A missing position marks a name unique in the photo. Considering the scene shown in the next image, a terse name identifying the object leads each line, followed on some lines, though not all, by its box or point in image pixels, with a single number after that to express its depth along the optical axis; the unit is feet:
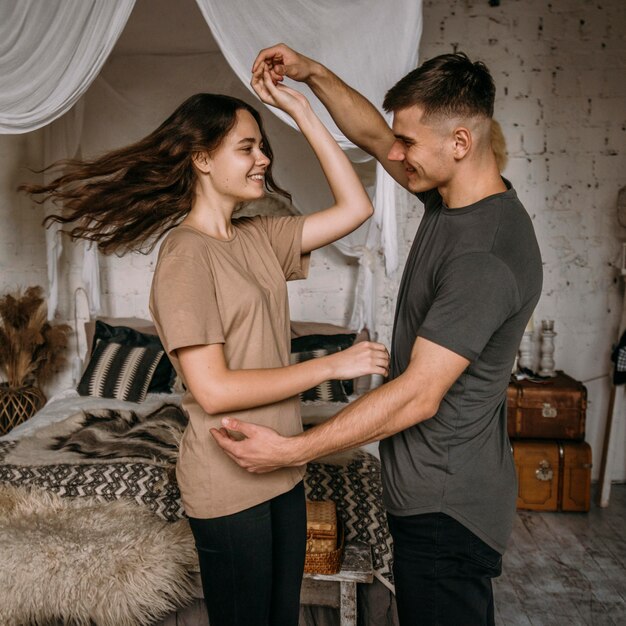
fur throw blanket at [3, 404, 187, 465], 10.15
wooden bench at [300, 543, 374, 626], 7.96
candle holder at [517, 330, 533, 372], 14.05
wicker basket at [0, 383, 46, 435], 13.89
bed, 7.79
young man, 4.68
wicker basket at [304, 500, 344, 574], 7.82
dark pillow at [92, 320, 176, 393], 13.50
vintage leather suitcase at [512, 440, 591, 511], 13.20
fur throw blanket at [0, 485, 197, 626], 7.72
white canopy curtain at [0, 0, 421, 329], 9.05
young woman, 4.91
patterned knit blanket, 8.81
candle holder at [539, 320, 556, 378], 14.05
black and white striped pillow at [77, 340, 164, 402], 13.10
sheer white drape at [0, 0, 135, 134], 8.98
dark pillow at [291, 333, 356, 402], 12.95
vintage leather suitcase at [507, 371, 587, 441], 13.32
